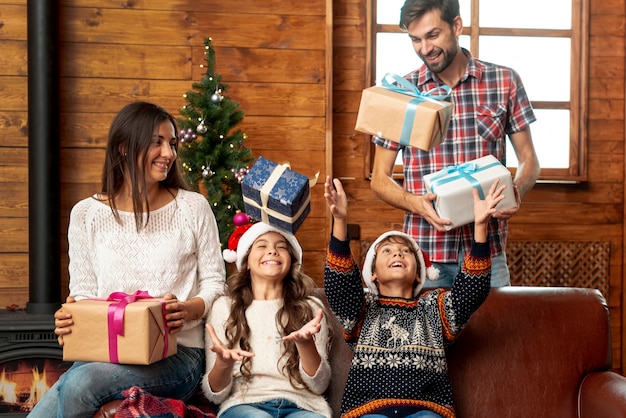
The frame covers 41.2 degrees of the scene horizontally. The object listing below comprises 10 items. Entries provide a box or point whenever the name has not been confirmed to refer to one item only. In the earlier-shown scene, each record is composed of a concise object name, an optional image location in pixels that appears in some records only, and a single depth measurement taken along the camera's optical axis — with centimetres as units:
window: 435
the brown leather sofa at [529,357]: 228
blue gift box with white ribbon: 215
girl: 217
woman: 227
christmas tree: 359
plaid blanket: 192
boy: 215
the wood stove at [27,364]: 337
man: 260
